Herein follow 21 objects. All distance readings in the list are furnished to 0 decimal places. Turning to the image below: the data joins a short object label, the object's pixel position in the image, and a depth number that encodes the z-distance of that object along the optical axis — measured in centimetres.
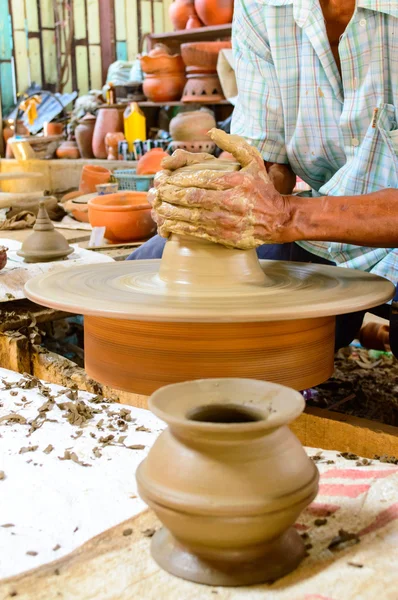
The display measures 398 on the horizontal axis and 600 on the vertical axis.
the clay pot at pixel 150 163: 550
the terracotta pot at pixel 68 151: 806
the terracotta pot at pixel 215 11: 635
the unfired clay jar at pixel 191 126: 602
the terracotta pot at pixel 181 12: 665
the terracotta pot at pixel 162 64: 684
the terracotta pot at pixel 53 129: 870
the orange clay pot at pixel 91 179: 595
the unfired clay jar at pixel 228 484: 105
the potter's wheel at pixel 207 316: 163
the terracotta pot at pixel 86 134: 786
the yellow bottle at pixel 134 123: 737
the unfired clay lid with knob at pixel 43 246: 317
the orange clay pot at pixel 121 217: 383
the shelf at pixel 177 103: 661
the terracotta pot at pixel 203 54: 631
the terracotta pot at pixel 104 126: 754
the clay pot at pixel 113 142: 723
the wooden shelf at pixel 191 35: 650
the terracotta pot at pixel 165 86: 698
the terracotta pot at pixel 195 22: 670
